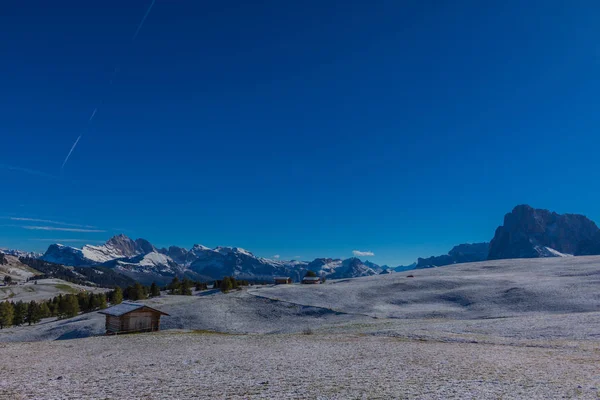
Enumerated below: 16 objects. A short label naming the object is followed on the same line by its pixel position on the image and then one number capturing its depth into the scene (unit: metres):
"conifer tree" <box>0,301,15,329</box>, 98.62
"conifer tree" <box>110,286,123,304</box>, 122.12
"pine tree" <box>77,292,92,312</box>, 117.62
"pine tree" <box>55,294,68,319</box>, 105.00
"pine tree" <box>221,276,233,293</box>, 118.12
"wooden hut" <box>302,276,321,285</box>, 140.12
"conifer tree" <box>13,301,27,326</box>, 106.81
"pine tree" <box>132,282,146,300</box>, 119.79
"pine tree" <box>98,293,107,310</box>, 116.00
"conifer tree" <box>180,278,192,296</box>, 129.00
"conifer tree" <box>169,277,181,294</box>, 134.12
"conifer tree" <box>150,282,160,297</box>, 130.05
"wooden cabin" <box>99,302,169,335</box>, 57.22
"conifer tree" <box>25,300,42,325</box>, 108.44
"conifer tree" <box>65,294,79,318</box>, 103.81
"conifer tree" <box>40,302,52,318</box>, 112.45
